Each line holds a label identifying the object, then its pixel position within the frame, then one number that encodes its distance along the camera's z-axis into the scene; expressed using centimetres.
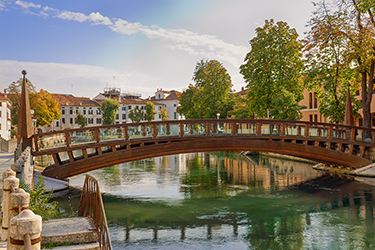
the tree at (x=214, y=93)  4422
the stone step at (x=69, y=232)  632
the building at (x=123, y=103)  9975
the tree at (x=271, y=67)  3238
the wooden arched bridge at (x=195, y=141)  1773
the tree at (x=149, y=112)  8799
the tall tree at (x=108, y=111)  8375
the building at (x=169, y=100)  10538
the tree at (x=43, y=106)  5491
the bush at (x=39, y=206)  744
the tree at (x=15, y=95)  6331
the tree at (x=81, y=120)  8700
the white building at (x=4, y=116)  5710
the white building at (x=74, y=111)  9194
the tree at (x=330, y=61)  2559
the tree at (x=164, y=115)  9374
